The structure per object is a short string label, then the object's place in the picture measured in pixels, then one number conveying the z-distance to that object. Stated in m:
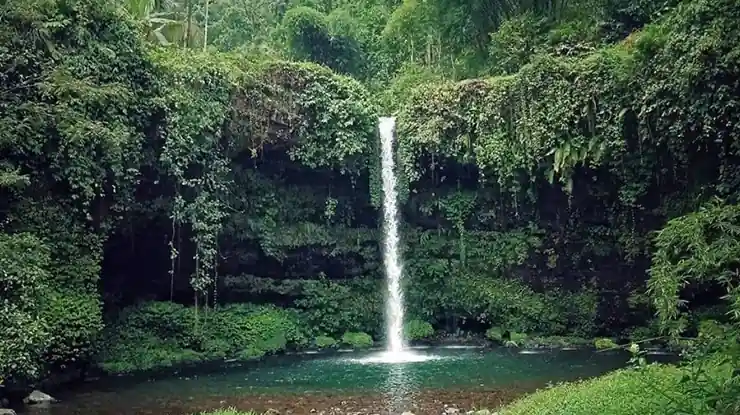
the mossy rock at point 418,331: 19.50
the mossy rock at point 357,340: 19.23
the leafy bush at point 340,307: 19.89
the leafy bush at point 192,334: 16.69
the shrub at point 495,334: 18.91
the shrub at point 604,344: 17.26
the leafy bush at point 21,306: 11.37
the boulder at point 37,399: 11.89
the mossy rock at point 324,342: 19.25
